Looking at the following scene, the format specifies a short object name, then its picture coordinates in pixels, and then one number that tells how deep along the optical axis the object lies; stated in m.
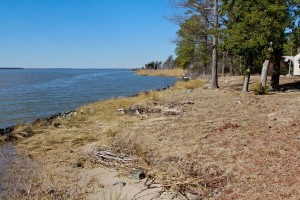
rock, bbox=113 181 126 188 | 7.00
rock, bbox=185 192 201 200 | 6.17
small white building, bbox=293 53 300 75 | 45.88
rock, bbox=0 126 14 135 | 13.05
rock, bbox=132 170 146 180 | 7.22
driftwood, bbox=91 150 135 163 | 8.29
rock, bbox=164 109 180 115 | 13.48
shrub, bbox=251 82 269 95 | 18.12
